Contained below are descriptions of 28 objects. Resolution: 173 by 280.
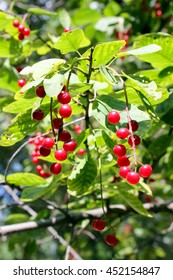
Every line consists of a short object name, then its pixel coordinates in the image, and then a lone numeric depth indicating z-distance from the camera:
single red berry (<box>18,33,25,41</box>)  0.71
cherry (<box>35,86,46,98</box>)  0.45
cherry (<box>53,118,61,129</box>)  0.49
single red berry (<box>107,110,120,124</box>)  0.45
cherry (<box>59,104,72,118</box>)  0.45
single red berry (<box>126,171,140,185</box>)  0.46
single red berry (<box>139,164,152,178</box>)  0.48
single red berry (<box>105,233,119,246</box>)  0.55
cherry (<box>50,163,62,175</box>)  0.51
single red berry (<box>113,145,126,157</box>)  0.47
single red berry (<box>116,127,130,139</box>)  0.45
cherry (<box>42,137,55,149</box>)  0.48
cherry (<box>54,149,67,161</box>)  0.48
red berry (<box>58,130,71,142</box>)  0.48
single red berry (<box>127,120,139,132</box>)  0.47
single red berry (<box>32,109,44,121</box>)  0.47
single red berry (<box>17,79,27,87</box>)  0.62
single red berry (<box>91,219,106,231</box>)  0.54
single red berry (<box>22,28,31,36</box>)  0.71
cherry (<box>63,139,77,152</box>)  0.48
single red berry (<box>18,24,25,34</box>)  0.71
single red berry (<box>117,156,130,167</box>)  0.48
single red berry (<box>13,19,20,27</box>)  0.72
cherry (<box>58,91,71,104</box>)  0.45
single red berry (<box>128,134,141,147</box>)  0.47
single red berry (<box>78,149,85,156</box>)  0.68
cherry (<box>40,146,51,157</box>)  0.50
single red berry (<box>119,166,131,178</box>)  0.47
